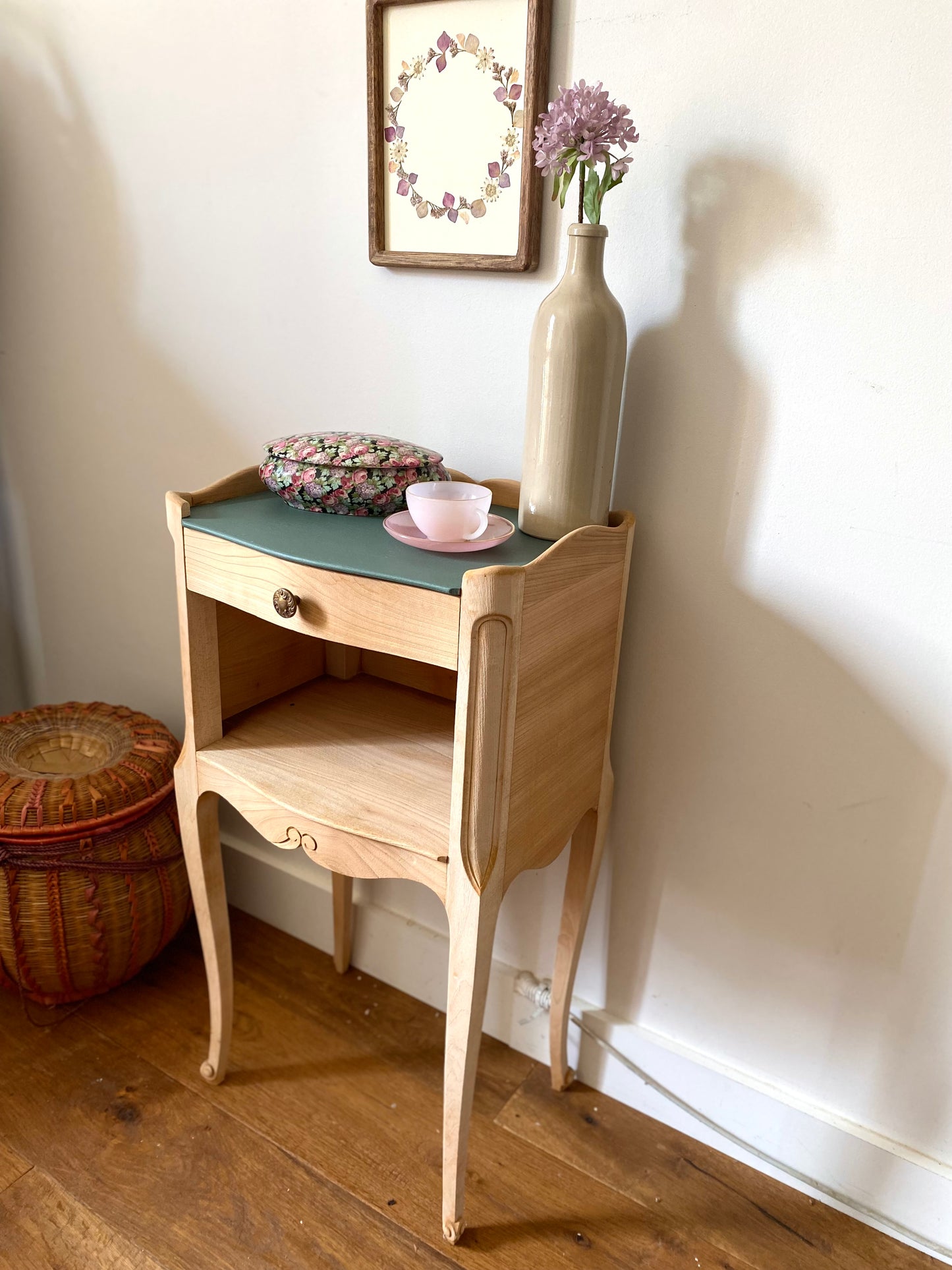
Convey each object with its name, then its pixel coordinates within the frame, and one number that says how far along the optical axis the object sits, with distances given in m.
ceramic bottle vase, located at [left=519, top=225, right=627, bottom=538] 0.93
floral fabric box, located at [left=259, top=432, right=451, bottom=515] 1.02
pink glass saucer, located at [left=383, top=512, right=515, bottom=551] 0.93
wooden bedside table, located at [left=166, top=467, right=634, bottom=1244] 0.87
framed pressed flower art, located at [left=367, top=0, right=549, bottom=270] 1.01
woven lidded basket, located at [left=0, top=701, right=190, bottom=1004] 1.31
